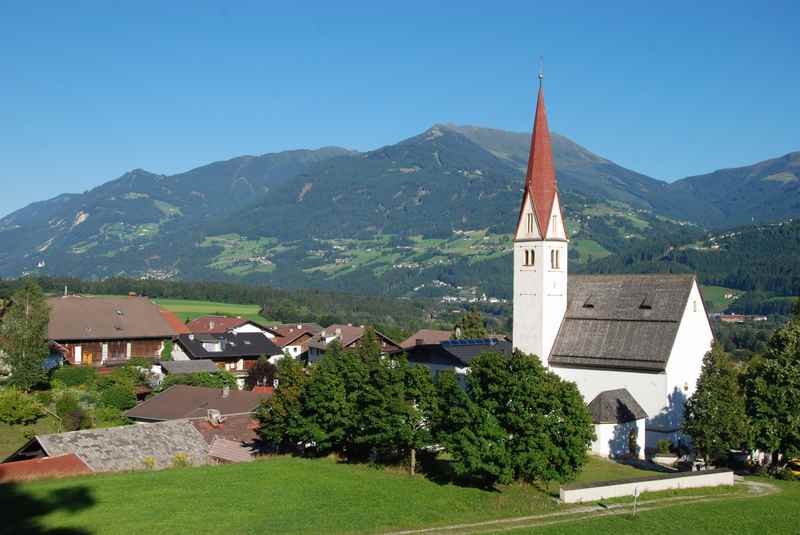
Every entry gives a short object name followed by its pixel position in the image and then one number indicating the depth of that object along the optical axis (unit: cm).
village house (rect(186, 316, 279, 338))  10375
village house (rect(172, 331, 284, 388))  8106
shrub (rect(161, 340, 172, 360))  8132
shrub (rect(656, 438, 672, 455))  4684
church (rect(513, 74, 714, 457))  4825
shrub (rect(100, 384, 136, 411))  5888
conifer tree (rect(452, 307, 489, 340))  8369
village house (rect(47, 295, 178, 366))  7750
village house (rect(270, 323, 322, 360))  10012
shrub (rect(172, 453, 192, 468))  4296
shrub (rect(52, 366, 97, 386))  6744
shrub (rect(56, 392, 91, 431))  5281
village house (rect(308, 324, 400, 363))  9019
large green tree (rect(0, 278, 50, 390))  6025
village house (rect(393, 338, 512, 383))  6050
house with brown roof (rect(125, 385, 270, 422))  5366
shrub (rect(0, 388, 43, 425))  5209
